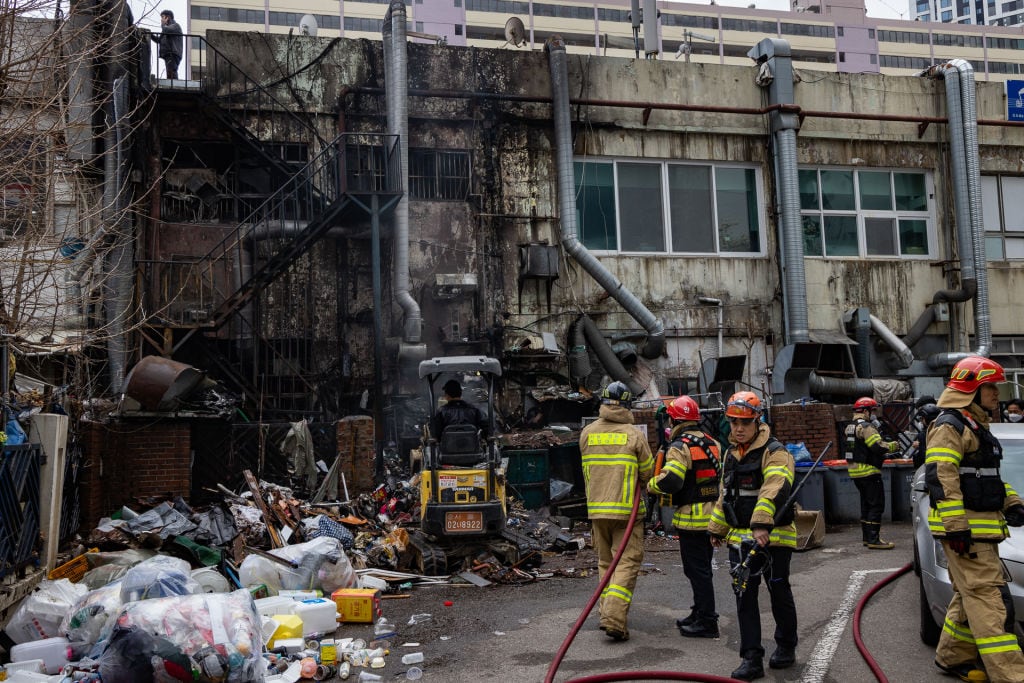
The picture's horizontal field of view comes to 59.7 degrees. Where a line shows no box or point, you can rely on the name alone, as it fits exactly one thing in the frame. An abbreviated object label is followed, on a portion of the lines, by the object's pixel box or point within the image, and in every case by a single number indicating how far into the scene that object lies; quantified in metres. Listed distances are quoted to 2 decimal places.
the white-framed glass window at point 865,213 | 18.80
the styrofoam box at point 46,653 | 6.43
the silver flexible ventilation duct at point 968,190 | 18.41
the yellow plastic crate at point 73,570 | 8.44
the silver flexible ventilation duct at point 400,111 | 15.75
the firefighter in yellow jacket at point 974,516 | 5.27
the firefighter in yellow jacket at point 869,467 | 11.14
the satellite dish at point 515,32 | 18.48
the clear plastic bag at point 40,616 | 7.04
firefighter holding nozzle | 5.84
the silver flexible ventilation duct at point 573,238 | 16.78
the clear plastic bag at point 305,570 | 8.73
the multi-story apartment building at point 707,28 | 72.00
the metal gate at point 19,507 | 7.27
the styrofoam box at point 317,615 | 7.49
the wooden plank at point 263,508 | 10.44
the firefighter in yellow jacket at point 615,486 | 6.94
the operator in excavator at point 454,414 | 10.38
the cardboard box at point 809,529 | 10.98
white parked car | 5.65
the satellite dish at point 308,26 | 18.58
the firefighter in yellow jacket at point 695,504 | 6.93
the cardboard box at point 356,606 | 7.98
